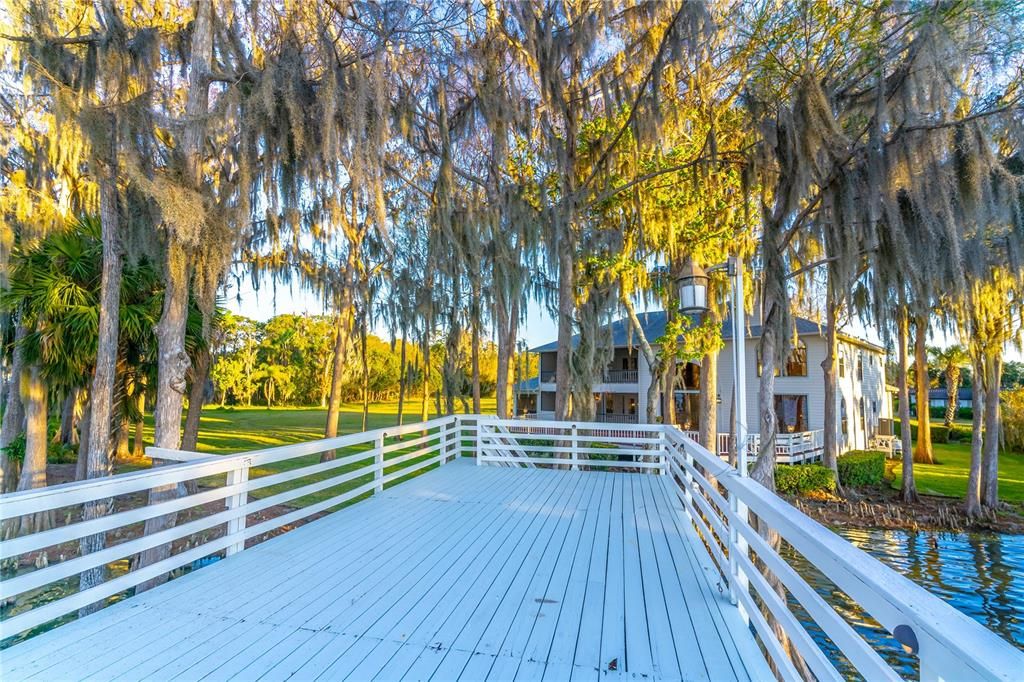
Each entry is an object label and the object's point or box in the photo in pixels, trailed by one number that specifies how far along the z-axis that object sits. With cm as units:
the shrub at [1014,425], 1694
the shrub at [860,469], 1180
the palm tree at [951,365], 1683
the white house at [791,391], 1363
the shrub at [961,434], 2083
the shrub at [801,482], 1076
